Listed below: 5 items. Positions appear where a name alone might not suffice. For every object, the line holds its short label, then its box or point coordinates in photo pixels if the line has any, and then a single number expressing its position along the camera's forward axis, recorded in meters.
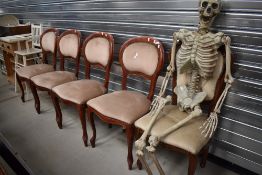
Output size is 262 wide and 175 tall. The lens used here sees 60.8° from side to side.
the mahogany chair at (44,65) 2.74
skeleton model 1.45
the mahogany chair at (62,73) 2.42
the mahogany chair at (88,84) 2.06
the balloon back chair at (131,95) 1.73
